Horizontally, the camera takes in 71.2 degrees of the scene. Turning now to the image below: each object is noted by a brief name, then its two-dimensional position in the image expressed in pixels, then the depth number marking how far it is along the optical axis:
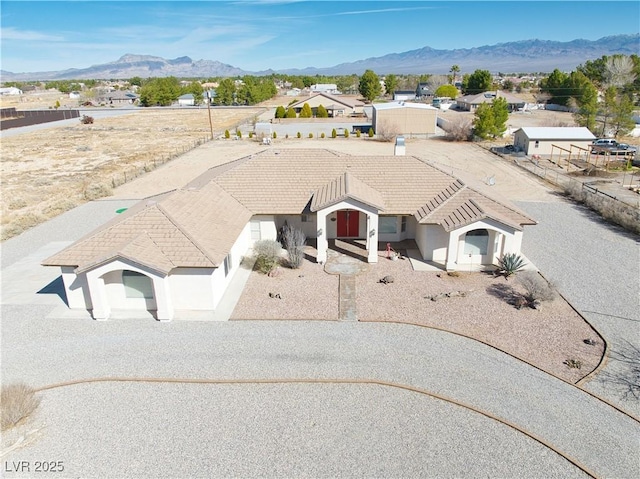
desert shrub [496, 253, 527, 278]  20.95
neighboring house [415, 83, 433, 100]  121.88
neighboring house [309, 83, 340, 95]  146.12
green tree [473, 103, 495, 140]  58.78
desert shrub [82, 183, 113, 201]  35.69
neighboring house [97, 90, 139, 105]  132.75
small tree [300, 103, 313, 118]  81.57
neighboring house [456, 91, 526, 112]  88.43
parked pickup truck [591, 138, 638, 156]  47.47
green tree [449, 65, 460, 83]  150.61
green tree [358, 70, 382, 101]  114.09
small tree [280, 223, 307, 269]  22.16
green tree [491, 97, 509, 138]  58.67
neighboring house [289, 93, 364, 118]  84.81
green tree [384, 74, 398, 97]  131.94
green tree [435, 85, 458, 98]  110.06
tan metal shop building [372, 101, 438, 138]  64.25
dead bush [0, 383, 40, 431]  12.42
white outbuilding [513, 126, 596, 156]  48.66
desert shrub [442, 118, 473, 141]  60.41
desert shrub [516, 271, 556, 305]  18.36
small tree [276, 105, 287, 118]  79.85
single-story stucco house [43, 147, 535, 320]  17.78
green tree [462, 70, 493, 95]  105.50
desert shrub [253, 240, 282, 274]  21.66
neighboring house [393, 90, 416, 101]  117.84
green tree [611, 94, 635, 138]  56.00
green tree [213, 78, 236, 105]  114.06
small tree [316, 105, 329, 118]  82.38
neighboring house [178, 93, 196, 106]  120.44
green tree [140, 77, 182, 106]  115.50
